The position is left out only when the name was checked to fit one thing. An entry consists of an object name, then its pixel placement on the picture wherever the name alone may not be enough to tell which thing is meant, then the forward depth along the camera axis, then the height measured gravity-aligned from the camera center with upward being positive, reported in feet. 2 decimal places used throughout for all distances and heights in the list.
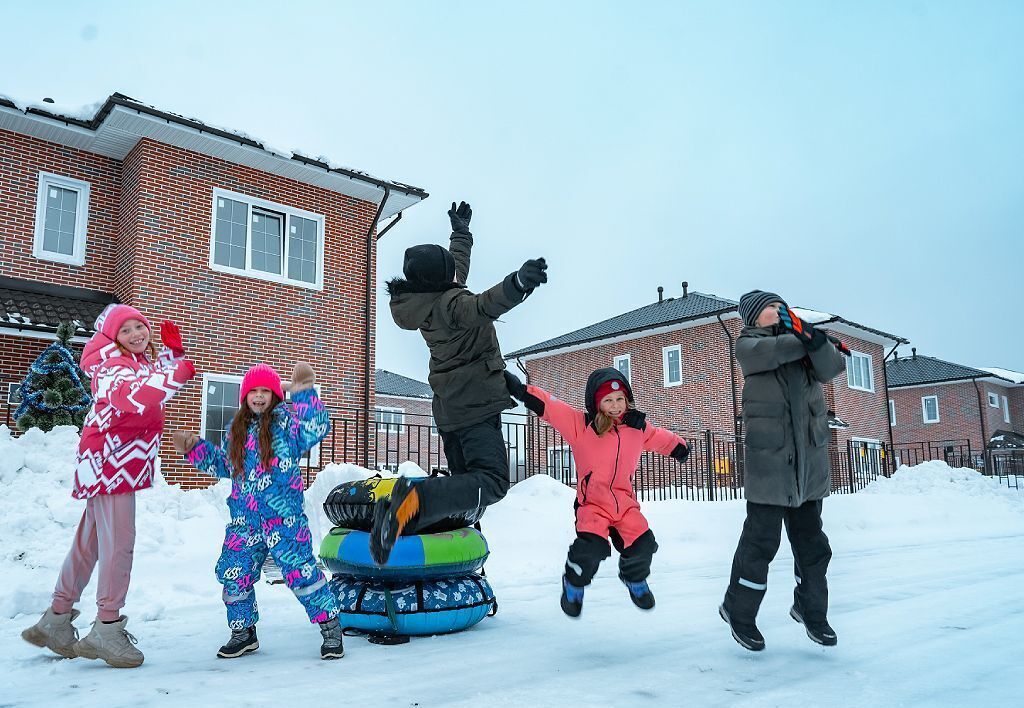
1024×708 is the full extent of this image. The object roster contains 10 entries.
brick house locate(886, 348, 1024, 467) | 108.58 +8.92
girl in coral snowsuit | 11.42 -0.12
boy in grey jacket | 10.58 +0.02
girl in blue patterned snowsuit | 10.87 -0.32
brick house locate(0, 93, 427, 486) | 34.78 +12.37
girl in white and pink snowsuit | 10.32 -0.11
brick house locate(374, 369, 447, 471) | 109.60 +12.26
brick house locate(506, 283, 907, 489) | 69.15 +11.11
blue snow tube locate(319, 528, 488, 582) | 12.21 -1.47
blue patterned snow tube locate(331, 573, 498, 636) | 12.03 -2.29
